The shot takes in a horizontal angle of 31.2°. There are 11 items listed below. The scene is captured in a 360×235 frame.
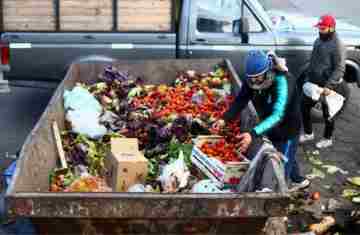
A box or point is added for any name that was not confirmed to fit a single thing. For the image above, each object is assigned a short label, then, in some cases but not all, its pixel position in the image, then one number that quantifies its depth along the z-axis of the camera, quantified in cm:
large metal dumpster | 468
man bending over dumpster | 643
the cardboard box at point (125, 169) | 607
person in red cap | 898
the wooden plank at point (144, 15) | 960
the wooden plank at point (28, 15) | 955
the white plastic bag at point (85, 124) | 755
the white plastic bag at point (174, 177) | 584
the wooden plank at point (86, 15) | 955
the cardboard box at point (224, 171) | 599
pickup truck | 963
